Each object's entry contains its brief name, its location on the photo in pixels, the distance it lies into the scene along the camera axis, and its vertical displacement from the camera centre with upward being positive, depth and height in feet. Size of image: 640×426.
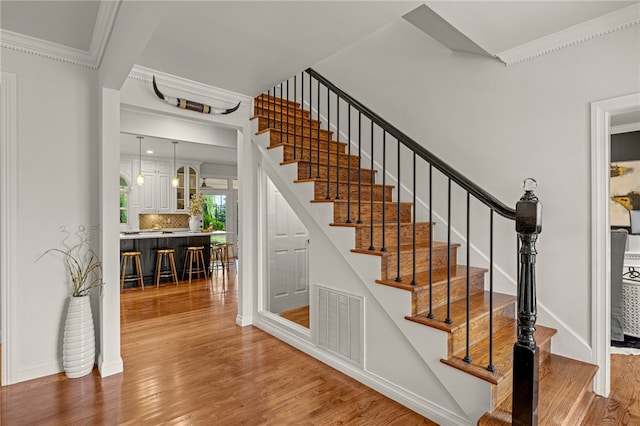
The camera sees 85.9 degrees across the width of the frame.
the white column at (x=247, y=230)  13.07 -0.64
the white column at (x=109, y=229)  9.23 -0.42
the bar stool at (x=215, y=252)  24.63 -2.93
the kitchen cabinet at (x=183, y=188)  29.55 +2.19
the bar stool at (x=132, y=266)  19.29 -3.05
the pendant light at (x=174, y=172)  24.71 +3.49
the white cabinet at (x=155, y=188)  27.68 +2.12
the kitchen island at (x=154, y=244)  20.38 -1.94
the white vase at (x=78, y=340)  8.95 -3.32
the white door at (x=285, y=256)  11.98 -1.56
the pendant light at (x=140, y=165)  23.62 +3.88
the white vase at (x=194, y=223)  23.76 -0.68
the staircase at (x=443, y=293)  6.45 -1.95
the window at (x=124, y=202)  26.84 +0.91
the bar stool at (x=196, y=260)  21.75 -3.03
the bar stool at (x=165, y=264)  20.47 -3.13
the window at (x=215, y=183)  31.50 +2.81
